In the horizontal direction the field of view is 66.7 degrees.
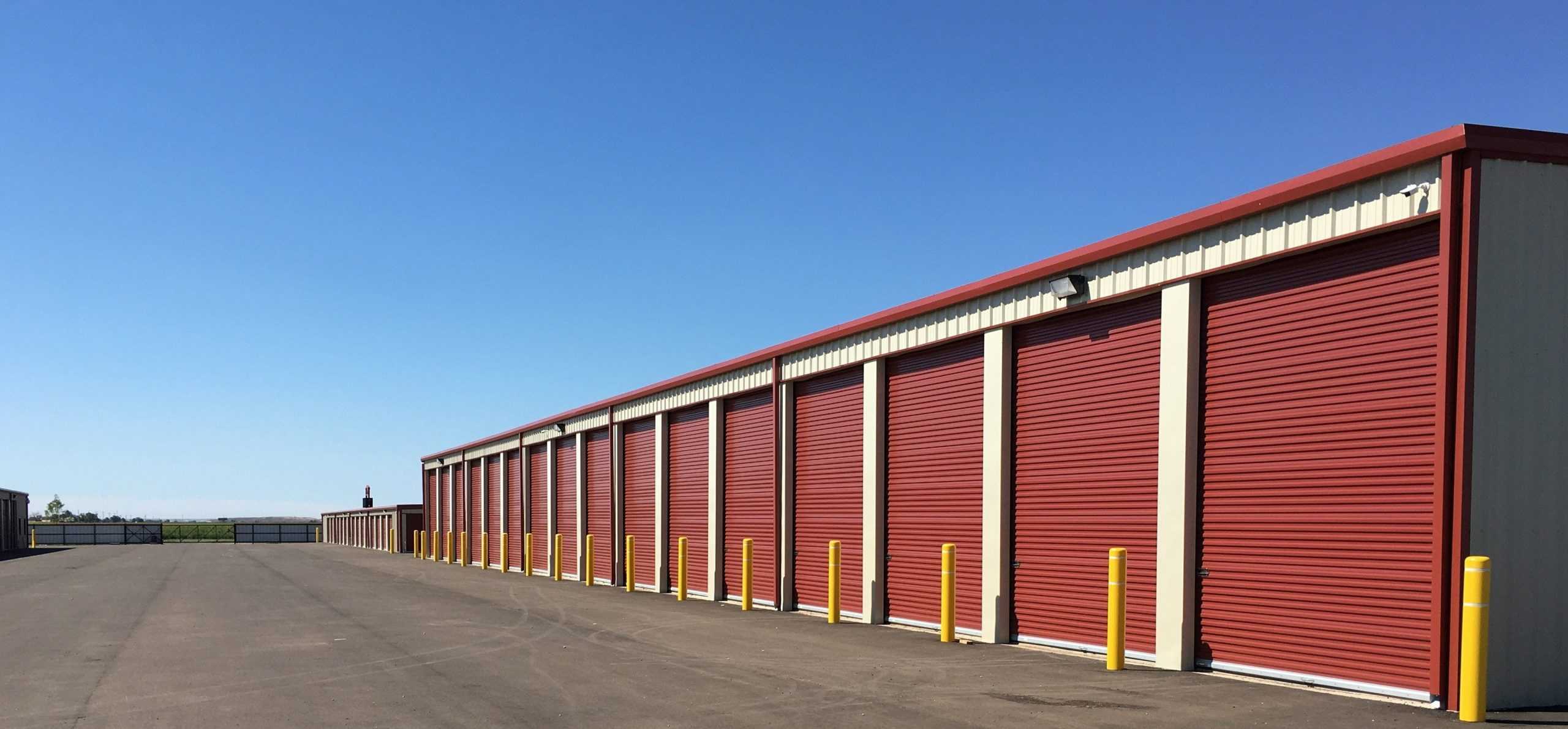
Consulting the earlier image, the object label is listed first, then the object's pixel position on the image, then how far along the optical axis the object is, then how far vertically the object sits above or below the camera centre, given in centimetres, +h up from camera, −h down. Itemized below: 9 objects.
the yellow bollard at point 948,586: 1544 -173
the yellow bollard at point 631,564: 2694 -250
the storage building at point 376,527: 6450 -447
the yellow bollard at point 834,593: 1861 -218
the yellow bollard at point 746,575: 2134 -218
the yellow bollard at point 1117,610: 1234 -163
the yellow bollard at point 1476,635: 885 -138
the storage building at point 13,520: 6919 -371
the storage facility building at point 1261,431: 957 +21
